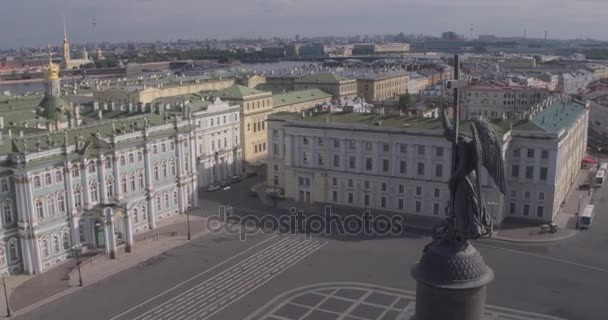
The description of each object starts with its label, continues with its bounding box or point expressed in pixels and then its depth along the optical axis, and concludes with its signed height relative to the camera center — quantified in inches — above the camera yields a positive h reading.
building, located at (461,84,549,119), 5191.9 -550.4
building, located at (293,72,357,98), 5243.6 -410.8
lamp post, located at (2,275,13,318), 1756.9 -758.5
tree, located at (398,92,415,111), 4476.4 -488.8
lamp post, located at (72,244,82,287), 1981.5 -750.7
